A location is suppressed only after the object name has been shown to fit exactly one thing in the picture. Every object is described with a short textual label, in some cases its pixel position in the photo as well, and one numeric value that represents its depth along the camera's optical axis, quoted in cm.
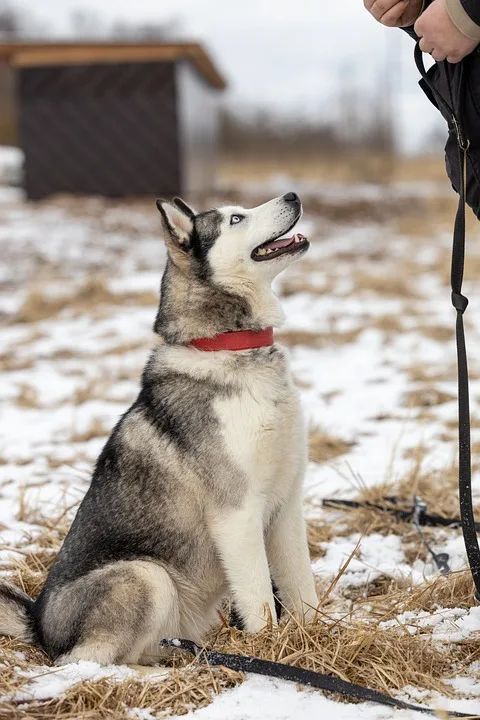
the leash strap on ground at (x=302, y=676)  224
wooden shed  1612
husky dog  265
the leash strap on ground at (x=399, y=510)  380
